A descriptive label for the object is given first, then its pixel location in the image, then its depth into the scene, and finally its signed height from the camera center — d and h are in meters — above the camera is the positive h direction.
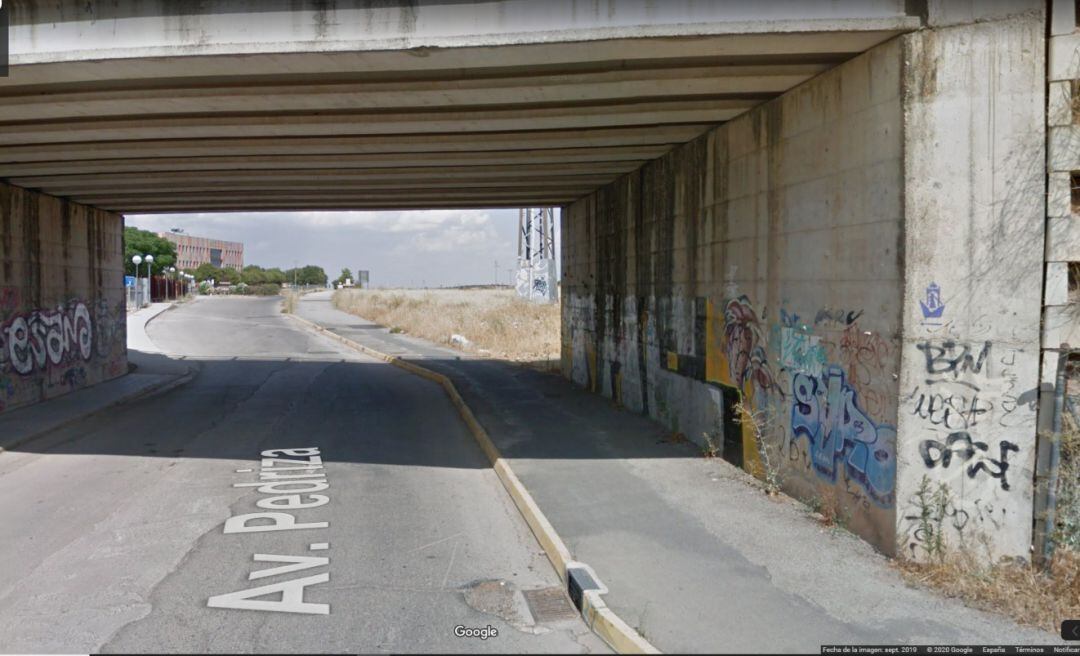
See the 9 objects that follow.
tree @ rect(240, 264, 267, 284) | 128.12 +2.40
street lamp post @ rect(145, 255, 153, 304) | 56.74 +0.21
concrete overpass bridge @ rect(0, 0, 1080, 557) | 6.05 +1.57
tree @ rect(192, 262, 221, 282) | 122.88 +2.83
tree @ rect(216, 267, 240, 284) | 128.38 +2.30
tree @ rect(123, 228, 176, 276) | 76.28 +4.42
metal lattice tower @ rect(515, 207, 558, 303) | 34.97 +0.47
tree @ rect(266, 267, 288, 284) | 133.75 +2.44
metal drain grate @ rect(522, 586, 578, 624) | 5.57 -2.40
